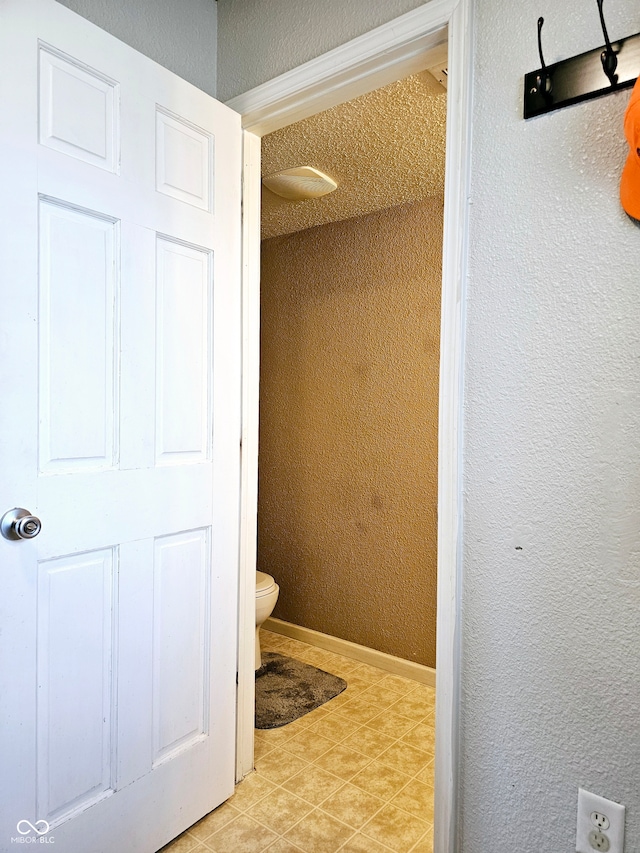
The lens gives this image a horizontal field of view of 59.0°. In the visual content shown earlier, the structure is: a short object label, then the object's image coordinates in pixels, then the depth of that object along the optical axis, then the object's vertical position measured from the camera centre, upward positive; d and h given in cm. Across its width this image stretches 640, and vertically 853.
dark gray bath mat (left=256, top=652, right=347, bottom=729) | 230 -124
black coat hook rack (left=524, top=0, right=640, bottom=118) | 104 +65
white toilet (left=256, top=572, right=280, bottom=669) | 244 -81
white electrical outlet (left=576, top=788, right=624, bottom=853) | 105 -77
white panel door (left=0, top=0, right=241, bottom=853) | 122 -7
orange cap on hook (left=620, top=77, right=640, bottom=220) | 91 +43
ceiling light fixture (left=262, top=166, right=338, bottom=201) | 246 +103
